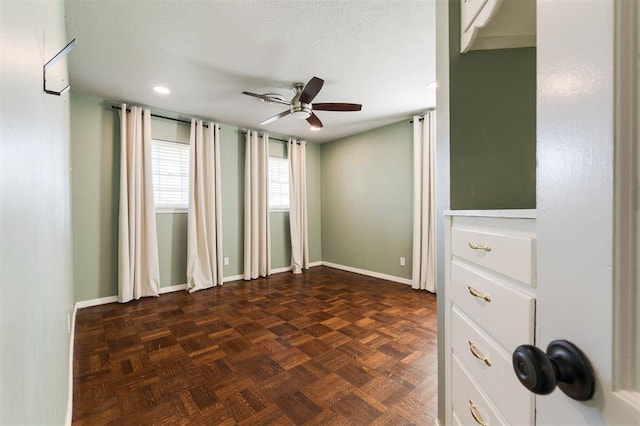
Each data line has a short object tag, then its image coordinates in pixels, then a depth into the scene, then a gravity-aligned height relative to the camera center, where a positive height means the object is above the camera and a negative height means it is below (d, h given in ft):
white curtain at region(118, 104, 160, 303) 10.52 -0.13
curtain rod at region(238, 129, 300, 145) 14.34 +4.16
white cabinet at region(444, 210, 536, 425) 2.17 -1.00
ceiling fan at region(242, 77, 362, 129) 8.86 +3.55
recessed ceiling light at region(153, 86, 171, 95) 9.53 +4.36
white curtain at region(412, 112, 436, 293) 11.91 +0.23
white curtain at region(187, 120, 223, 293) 12.26 -0.03
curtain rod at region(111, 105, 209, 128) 10.81 +4.18
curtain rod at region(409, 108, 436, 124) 11.93 +4.32
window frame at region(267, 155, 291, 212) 15.72 +1.98
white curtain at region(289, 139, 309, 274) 15.84 +0.23
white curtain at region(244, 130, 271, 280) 14.07 +0.06
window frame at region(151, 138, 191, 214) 11.88 +1.54
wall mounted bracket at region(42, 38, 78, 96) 2.14 +1.27
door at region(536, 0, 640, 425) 0.88 +0.00
